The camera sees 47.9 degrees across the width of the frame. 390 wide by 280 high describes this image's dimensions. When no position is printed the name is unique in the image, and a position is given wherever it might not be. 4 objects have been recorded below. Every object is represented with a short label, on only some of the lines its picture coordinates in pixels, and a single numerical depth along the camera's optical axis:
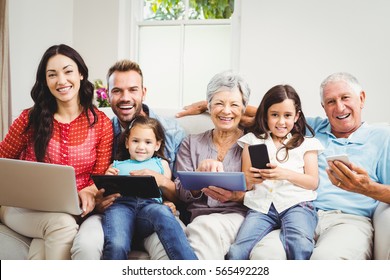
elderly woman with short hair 1.48
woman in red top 1.58
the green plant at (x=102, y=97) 3.00
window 3.52
